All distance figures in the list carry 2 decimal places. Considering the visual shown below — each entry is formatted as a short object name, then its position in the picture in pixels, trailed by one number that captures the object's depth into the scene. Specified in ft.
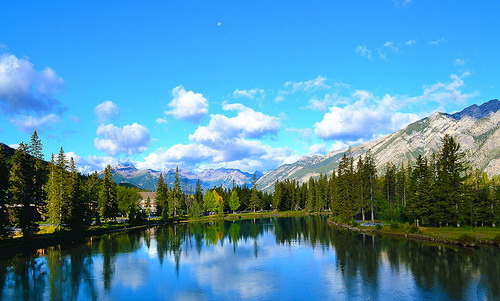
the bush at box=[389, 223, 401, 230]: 269.44
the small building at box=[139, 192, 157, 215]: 611.71
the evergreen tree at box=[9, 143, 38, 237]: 222.89
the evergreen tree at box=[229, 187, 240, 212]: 590.14
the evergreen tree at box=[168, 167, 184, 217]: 485.56
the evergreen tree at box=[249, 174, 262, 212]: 614.46
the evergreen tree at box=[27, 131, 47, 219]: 264.13
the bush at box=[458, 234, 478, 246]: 197.16
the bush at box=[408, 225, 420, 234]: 246.84
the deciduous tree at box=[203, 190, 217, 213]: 557.37
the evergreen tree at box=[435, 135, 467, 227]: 250.16
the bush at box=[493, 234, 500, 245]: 193.82
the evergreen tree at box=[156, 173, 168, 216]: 480.23
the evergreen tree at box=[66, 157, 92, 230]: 274.57
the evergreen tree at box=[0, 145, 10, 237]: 196.12
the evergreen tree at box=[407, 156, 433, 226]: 264.31
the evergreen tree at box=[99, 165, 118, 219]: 349.41
